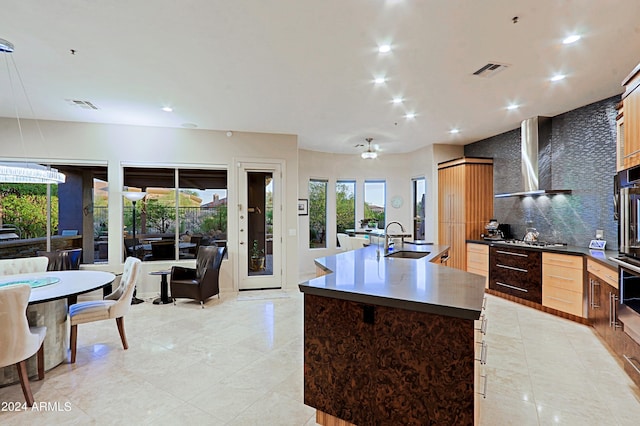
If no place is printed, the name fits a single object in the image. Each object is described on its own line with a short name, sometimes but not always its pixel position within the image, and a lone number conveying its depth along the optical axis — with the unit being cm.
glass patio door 580
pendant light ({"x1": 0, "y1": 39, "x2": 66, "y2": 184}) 284
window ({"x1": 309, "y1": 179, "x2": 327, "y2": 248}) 776
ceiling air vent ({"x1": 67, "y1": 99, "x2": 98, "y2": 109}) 418
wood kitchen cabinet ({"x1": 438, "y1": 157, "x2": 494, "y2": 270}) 597
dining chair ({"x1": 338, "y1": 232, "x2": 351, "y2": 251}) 697
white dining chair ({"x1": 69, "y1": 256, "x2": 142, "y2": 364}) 297
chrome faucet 354
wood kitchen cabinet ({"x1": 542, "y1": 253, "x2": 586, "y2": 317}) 393
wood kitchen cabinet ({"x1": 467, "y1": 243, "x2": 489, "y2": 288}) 540
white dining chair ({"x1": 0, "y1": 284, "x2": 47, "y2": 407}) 218
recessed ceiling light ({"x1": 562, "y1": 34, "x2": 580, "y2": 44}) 261
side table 494
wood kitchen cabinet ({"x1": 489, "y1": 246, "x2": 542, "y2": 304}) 451
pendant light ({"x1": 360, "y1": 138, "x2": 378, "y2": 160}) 575
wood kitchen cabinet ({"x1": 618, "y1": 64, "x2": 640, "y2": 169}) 262
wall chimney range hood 482
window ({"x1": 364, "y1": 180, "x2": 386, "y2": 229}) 807
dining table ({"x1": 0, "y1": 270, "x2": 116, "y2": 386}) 259
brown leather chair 476
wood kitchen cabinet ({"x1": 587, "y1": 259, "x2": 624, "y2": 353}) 304
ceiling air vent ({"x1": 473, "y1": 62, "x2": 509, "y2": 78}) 315
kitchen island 155
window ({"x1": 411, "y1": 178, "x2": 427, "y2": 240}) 748
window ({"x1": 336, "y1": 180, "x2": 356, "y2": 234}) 798
